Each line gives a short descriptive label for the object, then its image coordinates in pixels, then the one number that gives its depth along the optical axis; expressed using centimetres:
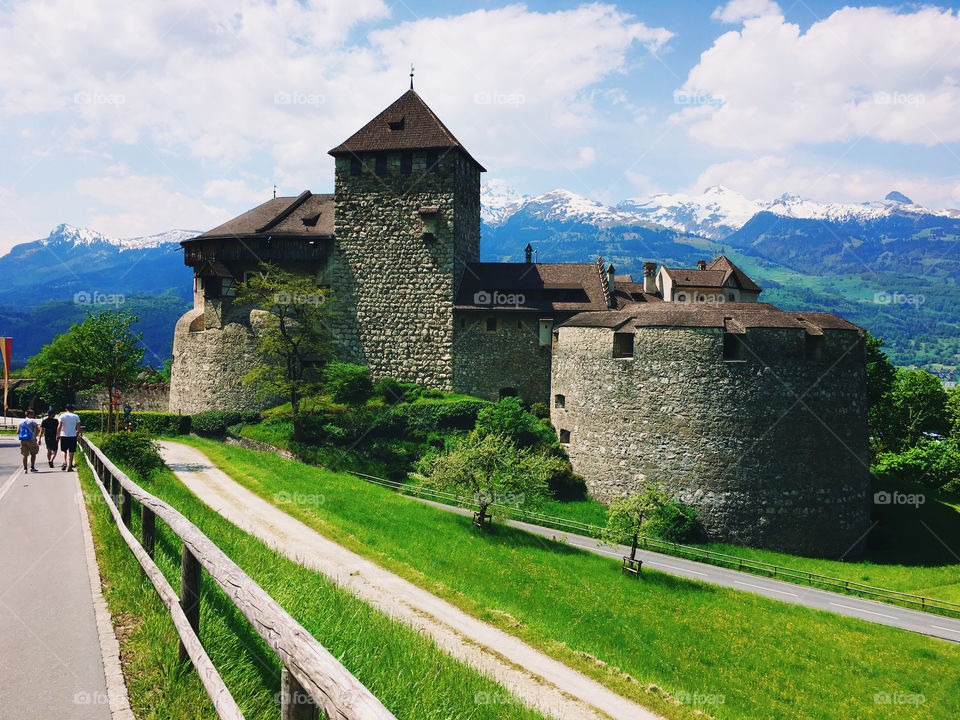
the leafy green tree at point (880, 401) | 4509
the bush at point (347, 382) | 3472
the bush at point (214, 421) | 3500
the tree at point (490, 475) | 2612
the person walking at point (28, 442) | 1714
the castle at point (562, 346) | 2848
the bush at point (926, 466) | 3731
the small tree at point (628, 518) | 2484
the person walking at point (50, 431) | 1812
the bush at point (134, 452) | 1702
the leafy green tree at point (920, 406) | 4647
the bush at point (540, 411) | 3572
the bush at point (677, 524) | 2834
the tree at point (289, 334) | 3281
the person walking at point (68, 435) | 1759
